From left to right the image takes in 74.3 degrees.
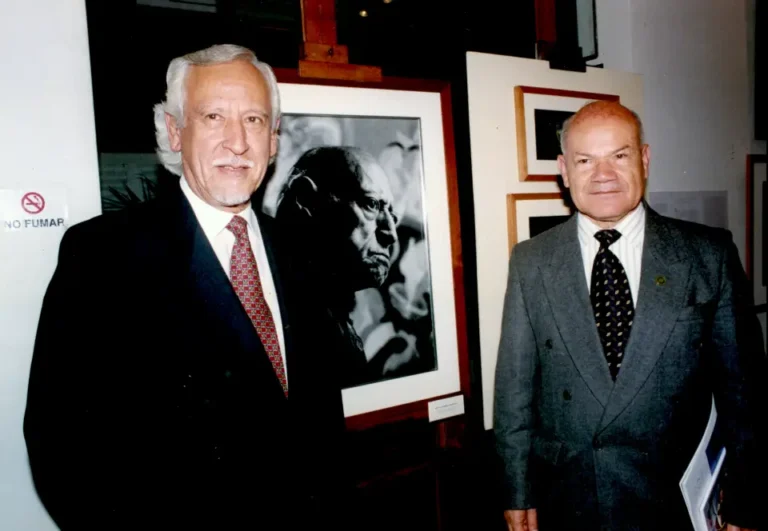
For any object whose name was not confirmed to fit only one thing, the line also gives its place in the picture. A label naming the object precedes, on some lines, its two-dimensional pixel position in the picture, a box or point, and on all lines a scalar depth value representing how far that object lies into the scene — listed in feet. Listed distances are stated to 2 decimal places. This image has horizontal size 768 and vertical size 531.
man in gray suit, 4.36
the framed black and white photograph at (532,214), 5.72
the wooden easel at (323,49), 4.54
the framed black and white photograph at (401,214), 4.58
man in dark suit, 3.13
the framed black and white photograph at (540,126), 5.73
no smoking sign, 3.72
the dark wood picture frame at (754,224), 8.63
